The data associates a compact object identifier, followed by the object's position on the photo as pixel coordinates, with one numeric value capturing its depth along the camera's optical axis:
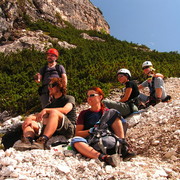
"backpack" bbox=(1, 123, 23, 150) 4.22
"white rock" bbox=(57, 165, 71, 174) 2.73
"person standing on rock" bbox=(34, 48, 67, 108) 5.49
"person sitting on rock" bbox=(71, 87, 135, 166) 3.09
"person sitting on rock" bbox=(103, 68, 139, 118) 5.43
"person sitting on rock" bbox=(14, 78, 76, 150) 3.51
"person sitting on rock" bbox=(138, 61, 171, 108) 6.23
